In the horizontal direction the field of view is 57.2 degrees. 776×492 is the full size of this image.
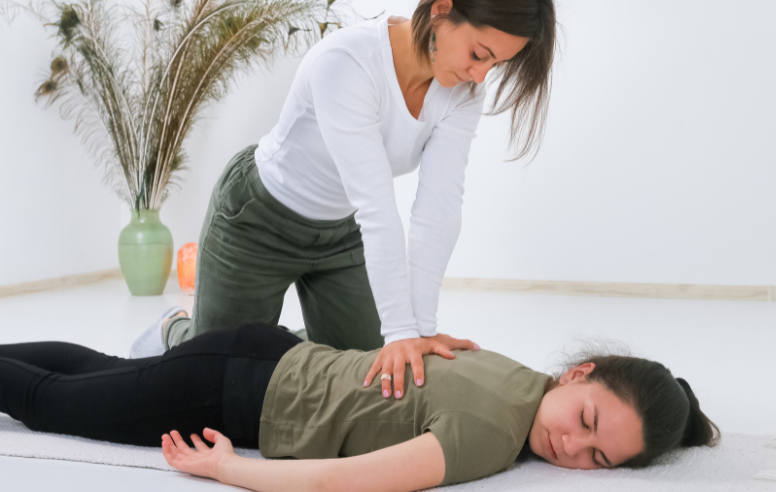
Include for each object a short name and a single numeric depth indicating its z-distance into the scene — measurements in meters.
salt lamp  4.01
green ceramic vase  3.91
